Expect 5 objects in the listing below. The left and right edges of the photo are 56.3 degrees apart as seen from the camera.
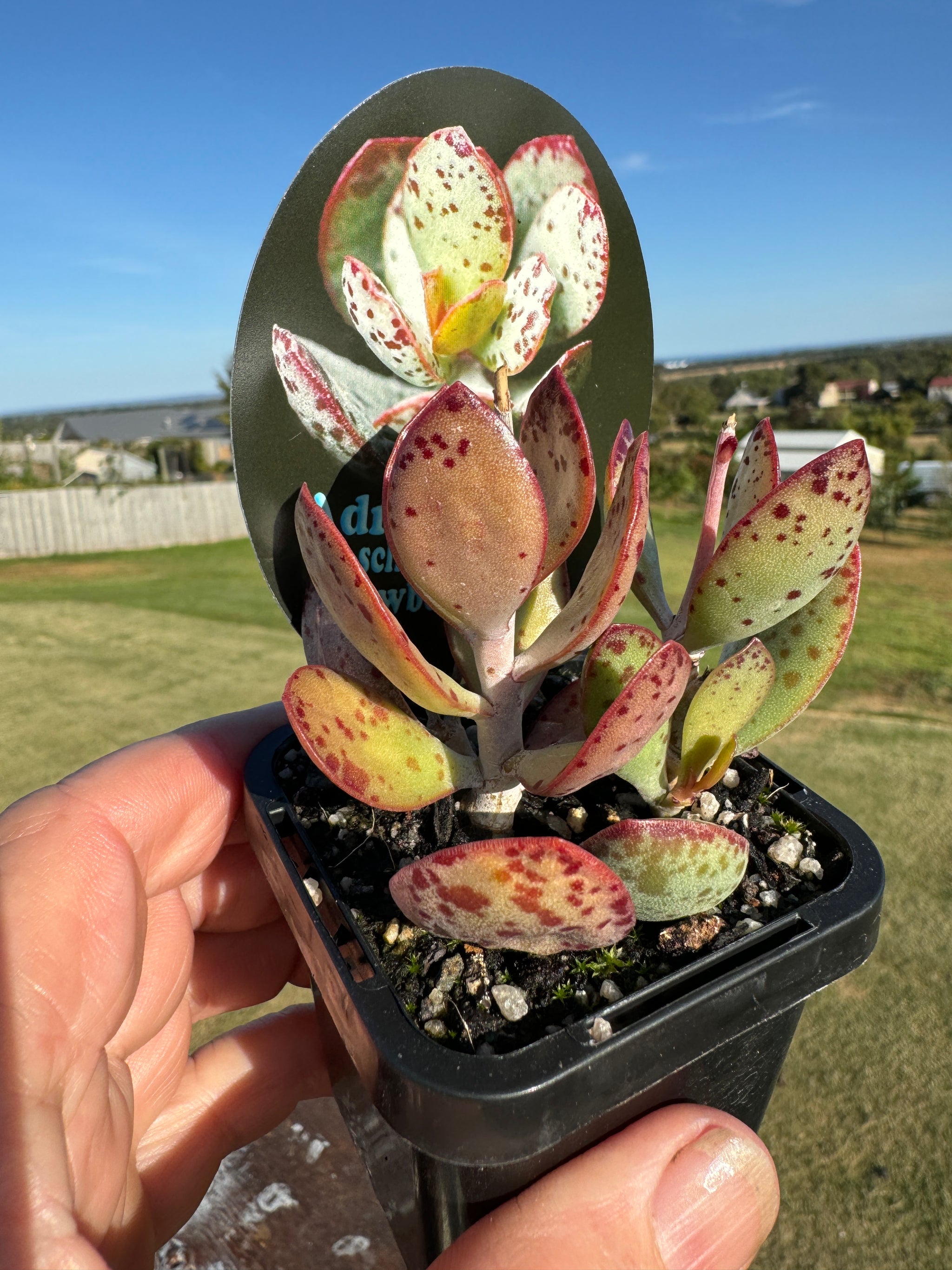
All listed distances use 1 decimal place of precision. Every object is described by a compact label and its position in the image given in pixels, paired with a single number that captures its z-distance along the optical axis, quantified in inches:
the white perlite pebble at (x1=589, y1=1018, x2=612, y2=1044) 4.0
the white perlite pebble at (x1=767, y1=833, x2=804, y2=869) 5.0
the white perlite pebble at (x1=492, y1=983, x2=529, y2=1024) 4.2
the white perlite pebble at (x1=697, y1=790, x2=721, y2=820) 5.2
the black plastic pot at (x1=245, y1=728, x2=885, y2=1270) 3.8
